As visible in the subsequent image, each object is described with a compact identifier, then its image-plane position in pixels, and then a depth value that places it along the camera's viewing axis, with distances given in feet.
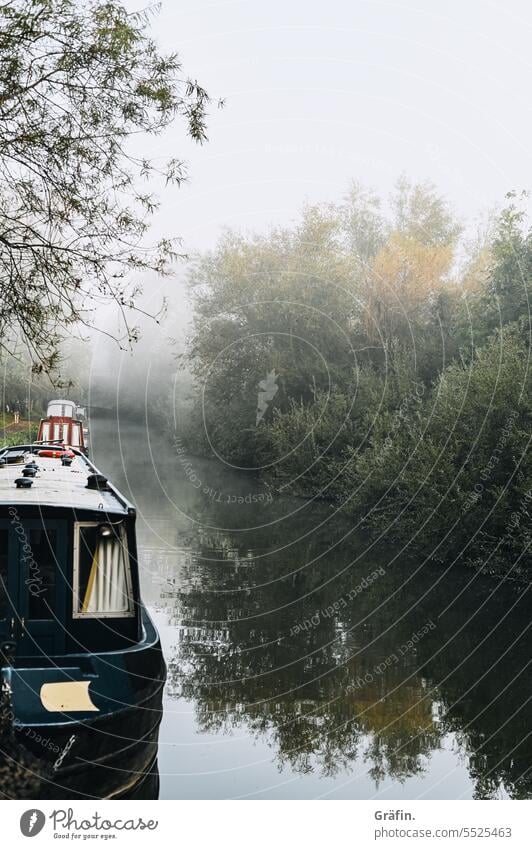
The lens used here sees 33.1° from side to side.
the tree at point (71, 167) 24.36
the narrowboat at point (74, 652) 21.91
